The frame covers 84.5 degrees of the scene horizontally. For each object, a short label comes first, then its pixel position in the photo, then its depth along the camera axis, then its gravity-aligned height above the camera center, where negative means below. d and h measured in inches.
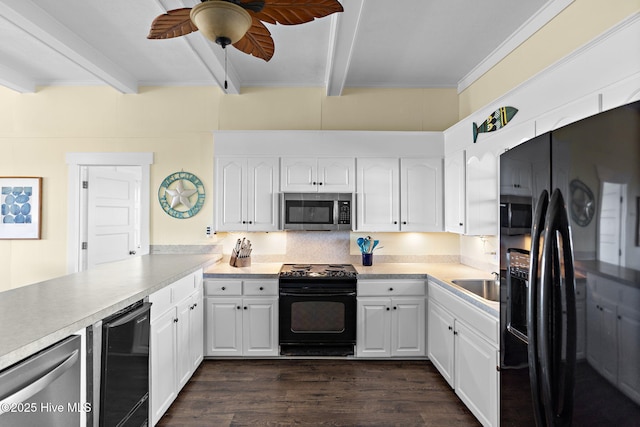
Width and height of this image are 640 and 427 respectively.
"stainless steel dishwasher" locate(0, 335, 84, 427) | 44.3 -23.6
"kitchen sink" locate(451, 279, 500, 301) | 114.7 -22.0
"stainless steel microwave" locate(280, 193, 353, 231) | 138.4 +2.8
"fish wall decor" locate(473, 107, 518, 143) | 93.0 +28.1
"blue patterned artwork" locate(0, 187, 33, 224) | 148.6 +5.6
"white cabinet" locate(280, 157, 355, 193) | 140.9 +18.0
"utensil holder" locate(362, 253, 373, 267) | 146.1 -16.6
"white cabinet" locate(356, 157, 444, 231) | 142.4 +10.6
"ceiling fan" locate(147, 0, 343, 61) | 58.1 +36.9
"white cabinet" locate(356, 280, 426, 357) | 127.6 -36.2
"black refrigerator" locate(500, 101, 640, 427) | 30.4 -5.1
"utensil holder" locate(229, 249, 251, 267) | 141.0 -16.9
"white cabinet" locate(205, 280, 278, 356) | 127.4 -36.3
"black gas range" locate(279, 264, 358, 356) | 127.1 -33.3
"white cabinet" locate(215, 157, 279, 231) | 140.8 +9.9
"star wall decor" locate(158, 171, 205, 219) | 150.3 +11.0
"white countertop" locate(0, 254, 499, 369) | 51.5 -16.1
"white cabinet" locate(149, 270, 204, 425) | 86.7 -33.9
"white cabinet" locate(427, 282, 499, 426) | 82.3 -36.1
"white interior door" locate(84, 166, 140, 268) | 153.7 +2.1
